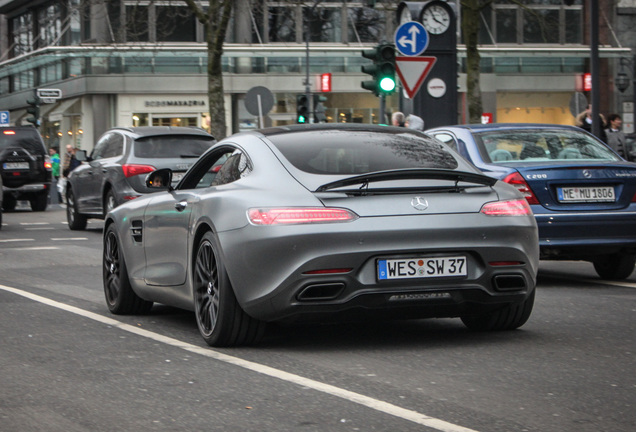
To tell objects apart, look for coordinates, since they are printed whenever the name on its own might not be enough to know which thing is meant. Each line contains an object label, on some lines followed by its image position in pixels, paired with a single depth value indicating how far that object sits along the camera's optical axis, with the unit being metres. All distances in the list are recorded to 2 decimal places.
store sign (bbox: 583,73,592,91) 52.31
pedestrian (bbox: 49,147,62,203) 40.72
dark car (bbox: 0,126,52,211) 27.69
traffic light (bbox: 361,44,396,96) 18.91
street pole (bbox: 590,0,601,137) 19.00
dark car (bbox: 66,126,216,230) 17.30
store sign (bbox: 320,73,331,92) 48.97
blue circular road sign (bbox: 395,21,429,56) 17.06
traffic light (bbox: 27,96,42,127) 35.56
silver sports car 6.07
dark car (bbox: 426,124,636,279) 9.62
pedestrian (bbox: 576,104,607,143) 21.70
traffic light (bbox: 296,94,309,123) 29.33
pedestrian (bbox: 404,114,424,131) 17.92
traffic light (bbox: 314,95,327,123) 31.78
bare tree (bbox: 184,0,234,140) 29.23
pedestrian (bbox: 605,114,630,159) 19.55
